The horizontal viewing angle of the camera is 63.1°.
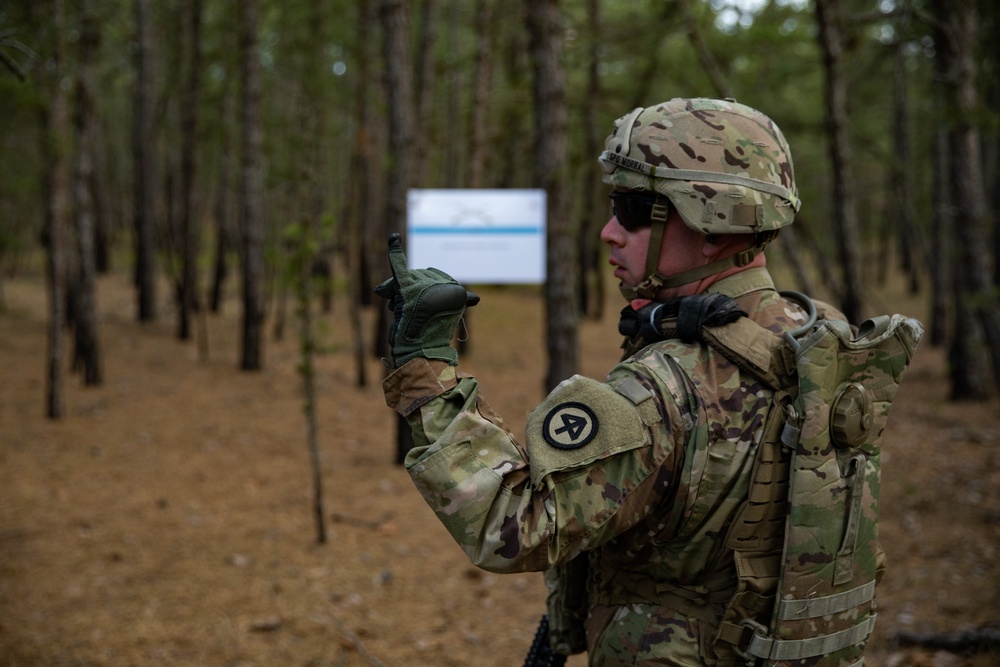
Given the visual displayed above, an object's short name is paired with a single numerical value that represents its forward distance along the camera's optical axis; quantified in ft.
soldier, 5.52
